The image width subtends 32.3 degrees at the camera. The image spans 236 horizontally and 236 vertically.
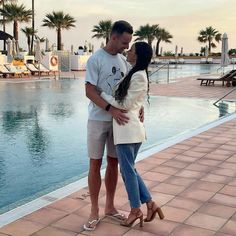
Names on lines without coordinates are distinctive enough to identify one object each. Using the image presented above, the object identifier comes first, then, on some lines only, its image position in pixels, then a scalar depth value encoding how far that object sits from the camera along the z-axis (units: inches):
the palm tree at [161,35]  2547.5
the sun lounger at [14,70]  989.8
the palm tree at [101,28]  2046.0
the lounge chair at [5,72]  975.6
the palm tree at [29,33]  1831.4
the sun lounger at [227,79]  706.8
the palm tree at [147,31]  2517.2
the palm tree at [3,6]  1661.9
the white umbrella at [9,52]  1069.1
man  118.2
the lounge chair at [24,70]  1014.8
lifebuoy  1153.4
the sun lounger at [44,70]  1083.9
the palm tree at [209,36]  2586.1
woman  116.0
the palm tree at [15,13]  1705.2
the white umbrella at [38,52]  1006.4
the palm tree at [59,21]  1728.6
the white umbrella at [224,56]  729.6
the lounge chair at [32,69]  1061.1
